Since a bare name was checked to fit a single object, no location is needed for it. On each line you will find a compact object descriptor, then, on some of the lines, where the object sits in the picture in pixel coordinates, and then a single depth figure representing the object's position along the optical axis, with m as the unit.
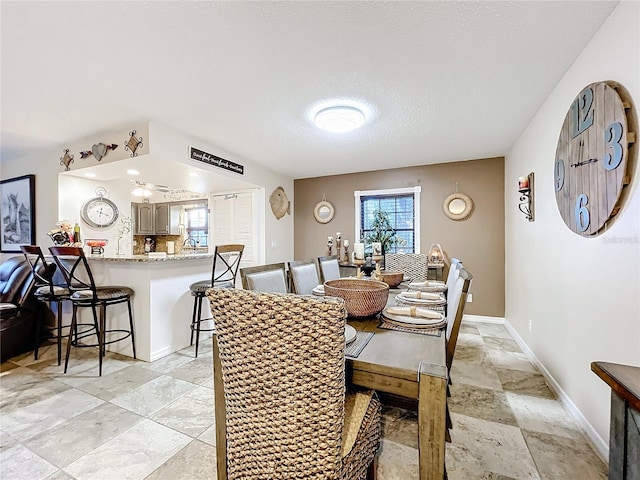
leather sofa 2.68
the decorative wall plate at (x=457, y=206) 4.09
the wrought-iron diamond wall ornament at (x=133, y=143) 2.79
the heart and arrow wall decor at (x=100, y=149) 3.01
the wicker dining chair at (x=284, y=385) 0.83
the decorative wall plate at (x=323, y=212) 5.06
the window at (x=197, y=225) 6.47
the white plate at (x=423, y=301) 1.80
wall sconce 2.70
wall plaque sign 3.17
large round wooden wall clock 1.35
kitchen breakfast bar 2.67
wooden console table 0.62
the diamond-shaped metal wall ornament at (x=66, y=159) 3.38
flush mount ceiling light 2.45
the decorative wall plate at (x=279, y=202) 4.75
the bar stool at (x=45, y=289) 2.54
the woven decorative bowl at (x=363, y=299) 1.52
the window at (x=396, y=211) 4.49
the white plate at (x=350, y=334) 1.19
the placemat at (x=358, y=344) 1.09
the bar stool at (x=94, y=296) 2.32
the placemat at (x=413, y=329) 1.32
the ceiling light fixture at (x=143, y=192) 4.73
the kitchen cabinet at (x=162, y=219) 6.57
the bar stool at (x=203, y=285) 2.70
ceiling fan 4.64
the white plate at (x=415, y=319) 1.41
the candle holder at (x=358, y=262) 2.48
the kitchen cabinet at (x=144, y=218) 6.40
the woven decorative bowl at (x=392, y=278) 2.38
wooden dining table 0.90
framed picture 3.85
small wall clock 3.83
